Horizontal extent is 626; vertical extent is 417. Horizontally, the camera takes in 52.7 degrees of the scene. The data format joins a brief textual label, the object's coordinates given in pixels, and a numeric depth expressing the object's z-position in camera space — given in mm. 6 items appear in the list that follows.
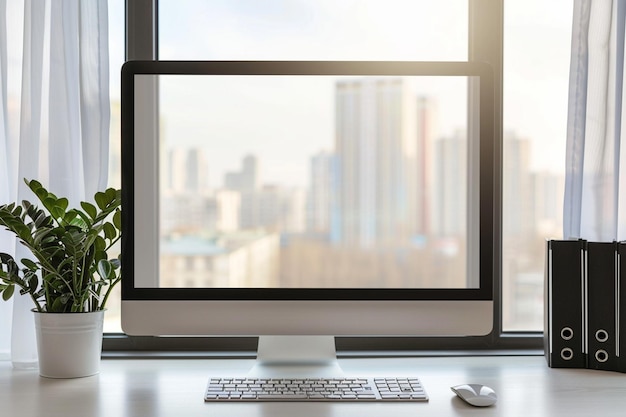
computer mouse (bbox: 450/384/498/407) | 1197
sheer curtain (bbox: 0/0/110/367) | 1563
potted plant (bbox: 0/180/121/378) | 1395
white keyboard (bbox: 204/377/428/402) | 1214
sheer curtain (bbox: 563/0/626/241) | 1588
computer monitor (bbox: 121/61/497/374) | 1355
